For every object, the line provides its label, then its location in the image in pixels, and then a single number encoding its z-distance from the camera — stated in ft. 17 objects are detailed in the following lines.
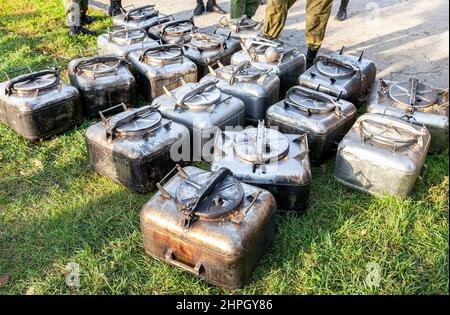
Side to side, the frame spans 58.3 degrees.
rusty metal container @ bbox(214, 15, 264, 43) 16.84
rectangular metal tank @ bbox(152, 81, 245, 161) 11.57
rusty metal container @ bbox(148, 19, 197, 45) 16.63
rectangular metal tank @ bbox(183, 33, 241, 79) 15.23
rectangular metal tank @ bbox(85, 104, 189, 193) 10.48
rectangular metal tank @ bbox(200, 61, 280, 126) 12.89
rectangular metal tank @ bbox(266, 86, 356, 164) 11.32
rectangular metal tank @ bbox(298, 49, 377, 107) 13.05
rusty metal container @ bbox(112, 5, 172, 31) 18.21
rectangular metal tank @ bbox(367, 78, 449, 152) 11.76
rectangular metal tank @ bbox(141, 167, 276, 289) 7.95
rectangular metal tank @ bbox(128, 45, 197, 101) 14.12
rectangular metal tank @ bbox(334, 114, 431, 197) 10.19
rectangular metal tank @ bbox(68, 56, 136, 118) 13.52
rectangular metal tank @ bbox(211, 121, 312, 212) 9.64
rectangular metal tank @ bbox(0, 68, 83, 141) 12.41
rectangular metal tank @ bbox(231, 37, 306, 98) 14.23
